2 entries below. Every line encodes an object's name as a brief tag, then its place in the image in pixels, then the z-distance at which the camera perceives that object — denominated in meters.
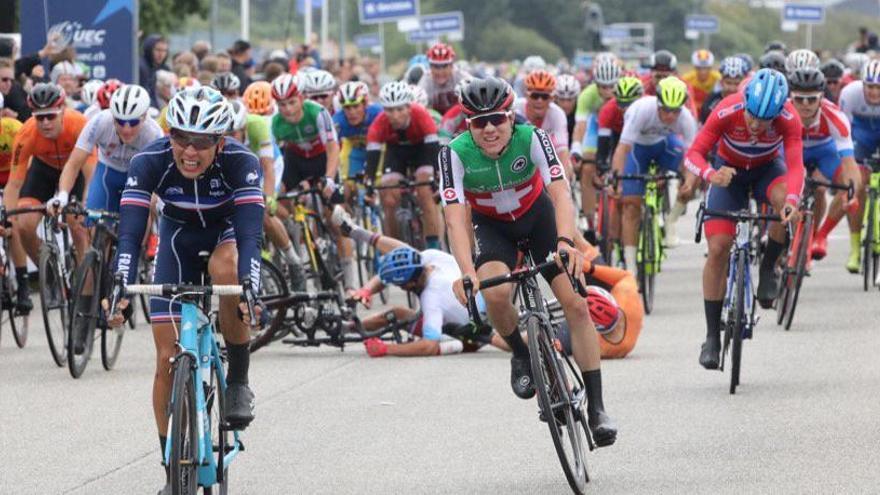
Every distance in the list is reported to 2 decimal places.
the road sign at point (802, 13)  72.88
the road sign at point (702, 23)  80.69
